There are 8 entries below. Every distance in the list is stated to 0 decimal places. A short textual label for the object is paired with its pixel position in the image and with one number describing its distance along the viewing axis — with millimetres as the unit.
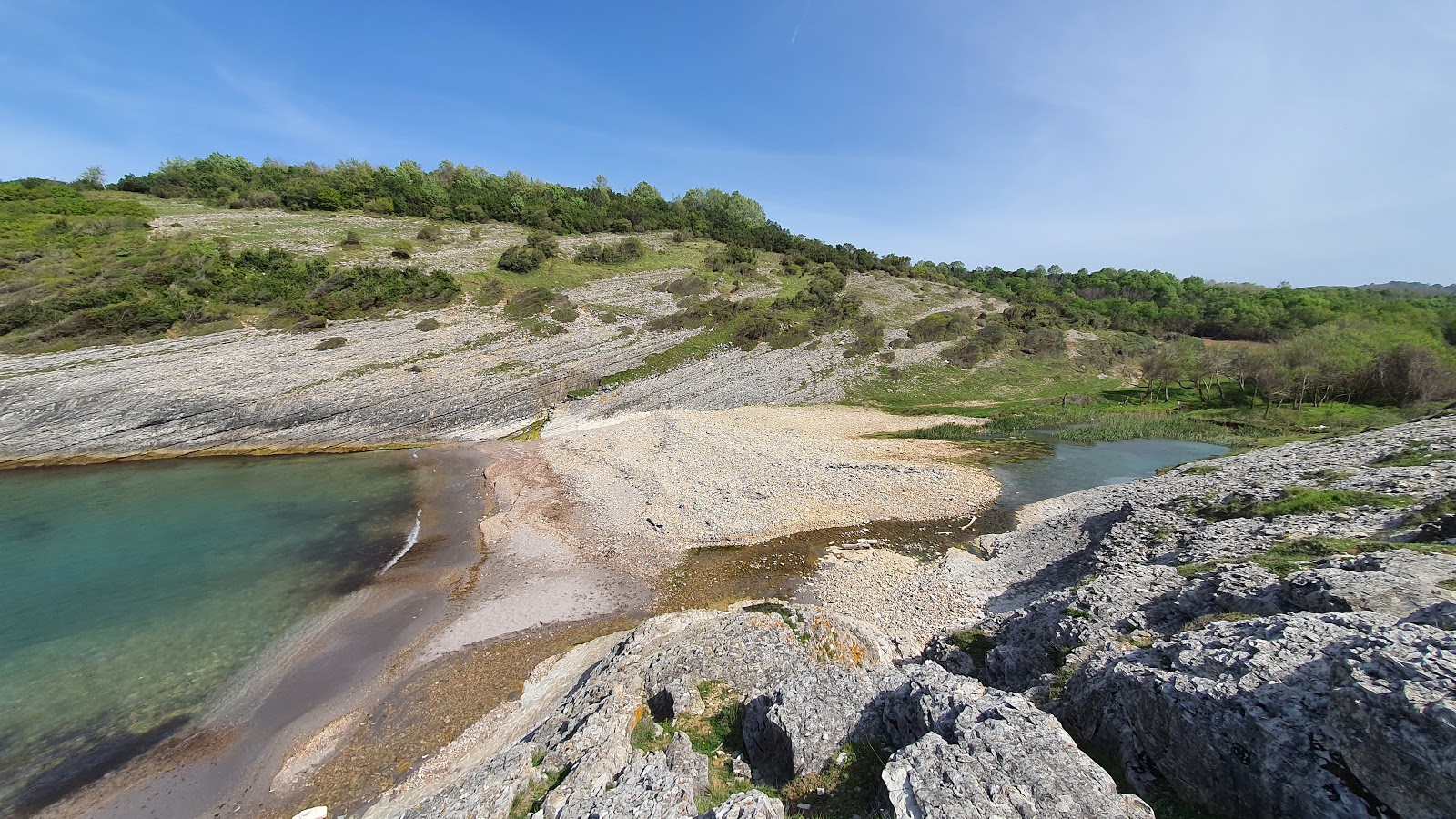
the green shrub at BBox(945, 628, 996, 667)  12164
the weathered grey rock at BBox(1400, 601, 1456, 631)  6535
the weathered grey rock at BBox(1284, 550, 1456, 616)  7793
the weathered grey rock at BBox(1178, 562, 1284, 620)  9273
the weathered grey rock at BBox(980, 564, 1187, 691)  10195
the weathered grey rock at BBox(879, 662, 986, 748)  7551
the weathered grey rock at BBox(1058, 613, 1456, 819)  4883
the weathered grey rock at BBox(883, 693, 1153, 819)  5652
